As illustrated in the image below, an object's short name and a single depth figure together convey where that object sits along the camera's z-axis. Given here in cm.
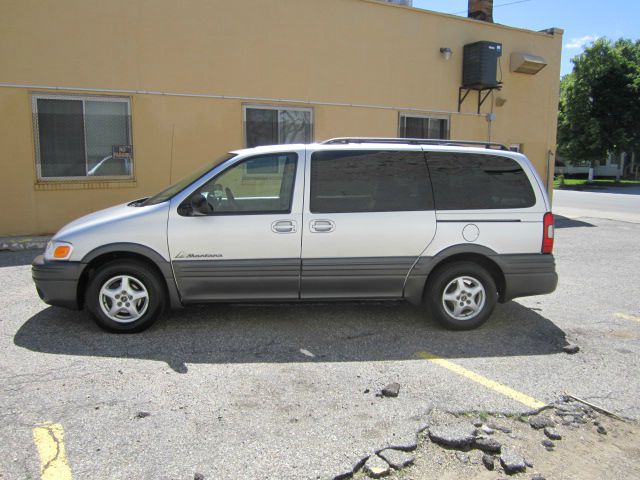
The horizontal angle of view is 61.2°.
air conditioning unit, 1338
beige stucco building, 945
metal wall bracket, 1382
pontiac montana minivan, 494
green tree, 3678
